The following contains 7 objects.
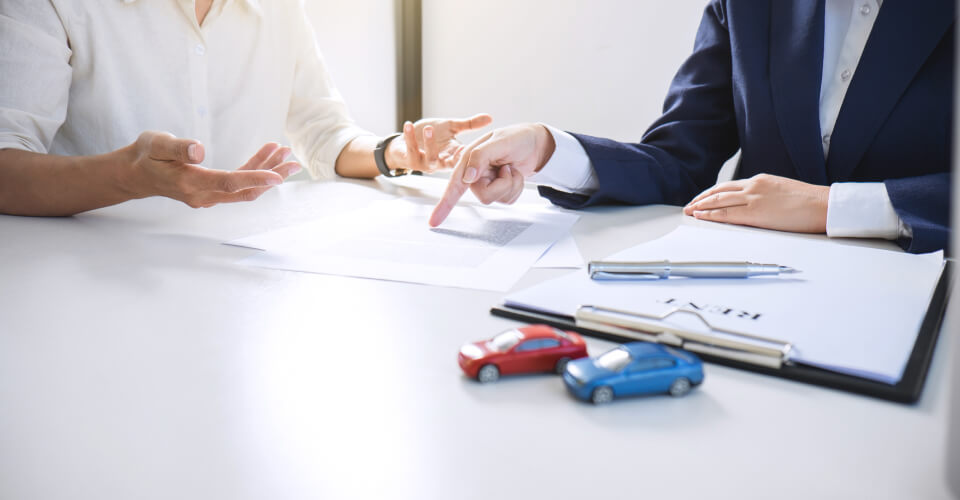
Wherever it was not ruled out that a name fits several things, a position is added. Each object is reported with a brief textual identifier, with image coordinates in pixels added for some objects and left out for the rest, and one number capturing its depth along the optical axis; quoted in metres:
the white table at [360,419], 0.29
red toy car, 0.39
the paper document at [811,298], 0.41
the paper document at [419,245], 0.63
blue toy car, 0.36
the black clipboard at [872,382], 0.37
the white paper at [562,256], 0.66
